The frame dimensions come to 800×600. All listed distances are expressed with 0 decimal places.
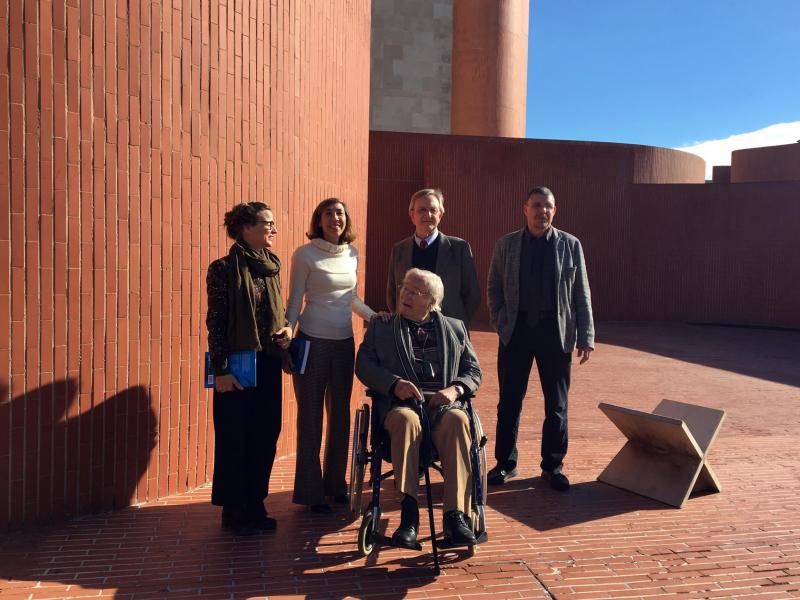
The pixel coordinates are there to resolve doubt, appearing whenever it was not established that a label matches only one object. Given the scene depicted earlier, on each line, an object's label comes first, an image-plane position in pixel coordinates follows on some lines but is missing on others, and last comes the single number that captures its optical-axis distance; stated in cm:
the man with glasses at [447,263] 380
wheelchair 292
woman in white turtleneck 350
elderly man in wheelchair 293
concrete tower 1791
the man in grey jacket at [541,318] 401
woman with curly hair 307
